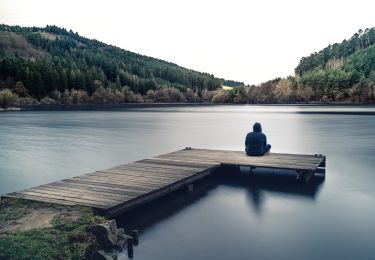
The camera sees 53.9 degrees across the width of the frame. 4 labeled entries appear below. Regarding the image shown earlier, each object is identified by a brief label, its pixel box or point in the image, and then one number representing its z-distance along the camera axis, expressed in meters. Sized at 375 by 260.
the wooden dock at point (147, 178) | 11.24
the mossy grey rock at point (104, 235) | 8.84
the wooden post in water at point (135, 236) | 9.69
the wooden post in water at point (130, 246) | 9.10
